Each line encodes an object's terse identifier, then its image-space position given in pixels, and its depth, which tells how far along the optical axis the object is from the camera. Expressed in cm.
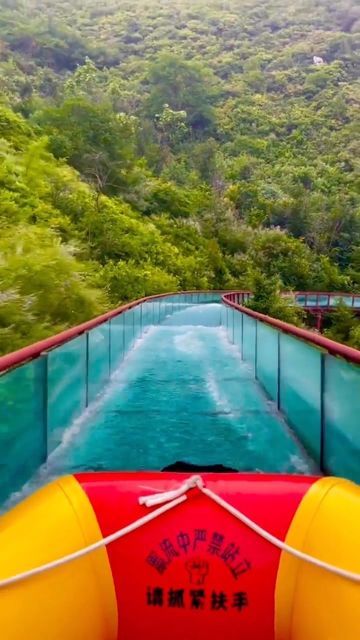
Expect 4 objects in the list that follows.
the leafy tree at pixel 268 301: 2280
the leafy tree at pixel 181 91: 7831
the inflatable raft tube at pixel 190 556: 212
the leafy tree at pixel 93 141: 3659
